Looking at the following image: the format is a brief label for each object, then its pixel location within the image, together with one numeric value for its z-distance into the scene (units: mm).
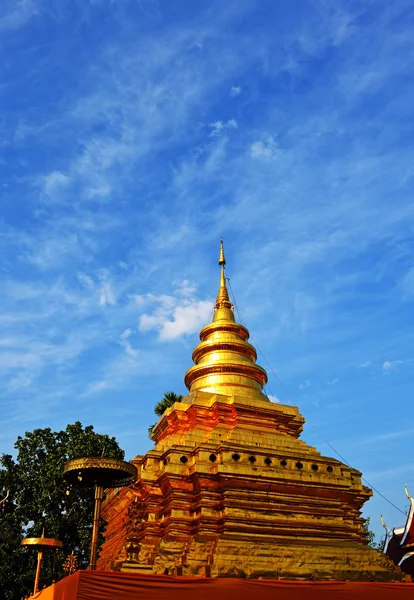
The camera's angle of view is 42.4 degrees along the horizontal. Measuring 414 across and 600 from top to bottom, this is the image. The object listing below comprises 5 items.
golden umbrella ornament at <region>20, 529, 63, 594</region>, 19016
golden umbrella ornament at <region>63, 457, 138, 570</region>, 12398
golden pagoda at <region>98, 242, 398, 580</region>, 14516
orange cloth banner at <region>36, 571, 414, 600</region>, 10562
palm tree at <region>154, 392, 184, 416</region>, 30703
